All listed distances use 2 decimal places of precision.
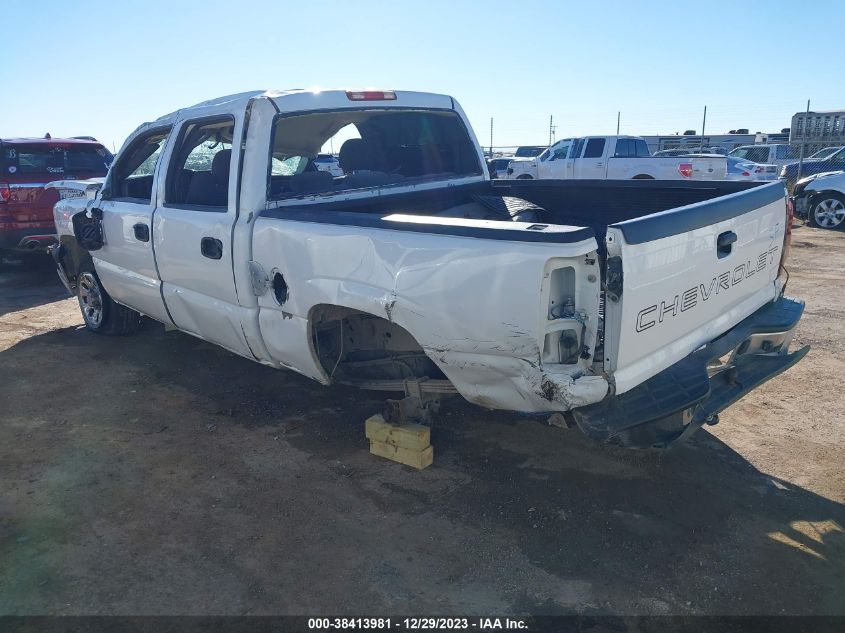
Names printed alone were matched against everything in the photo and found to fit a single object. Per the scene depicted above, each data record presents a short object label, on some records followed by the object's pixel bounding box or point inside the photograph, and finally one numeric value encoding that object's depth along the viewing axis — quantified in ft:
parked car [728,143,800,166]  69.67
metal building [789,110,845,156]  75.92
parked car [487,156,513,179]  73.06
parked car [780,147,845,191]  55.16
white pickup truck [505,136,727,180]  53.21
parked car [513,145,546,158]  100.97
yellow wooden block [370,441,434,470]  12.52
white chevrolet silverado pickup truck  8.97
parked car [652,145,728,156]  78.09
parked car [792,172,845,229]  45.34
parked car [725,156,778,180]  56.85
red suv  29.81
